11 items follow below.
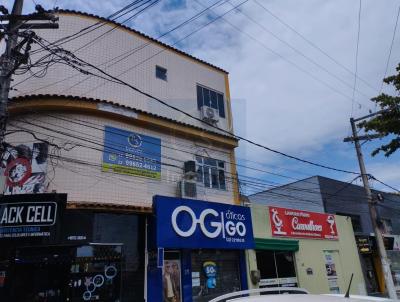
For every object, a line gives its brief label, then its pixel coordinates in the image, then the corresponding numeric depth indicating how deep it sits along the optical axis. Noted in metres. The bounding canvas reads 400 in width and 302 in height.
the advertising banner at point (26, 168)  11.35
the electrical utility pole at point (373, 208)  16.42
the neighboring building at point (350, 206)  21.70
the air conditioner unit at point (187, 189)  13.67
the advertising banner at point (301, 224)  16.56
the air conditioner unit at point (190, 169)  14.03
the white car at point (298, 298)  3.25
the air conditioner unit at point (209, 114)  15.95
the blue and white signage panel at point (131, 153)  12.38
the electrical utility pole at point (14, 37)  8.34
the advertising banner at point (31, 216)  9.91
